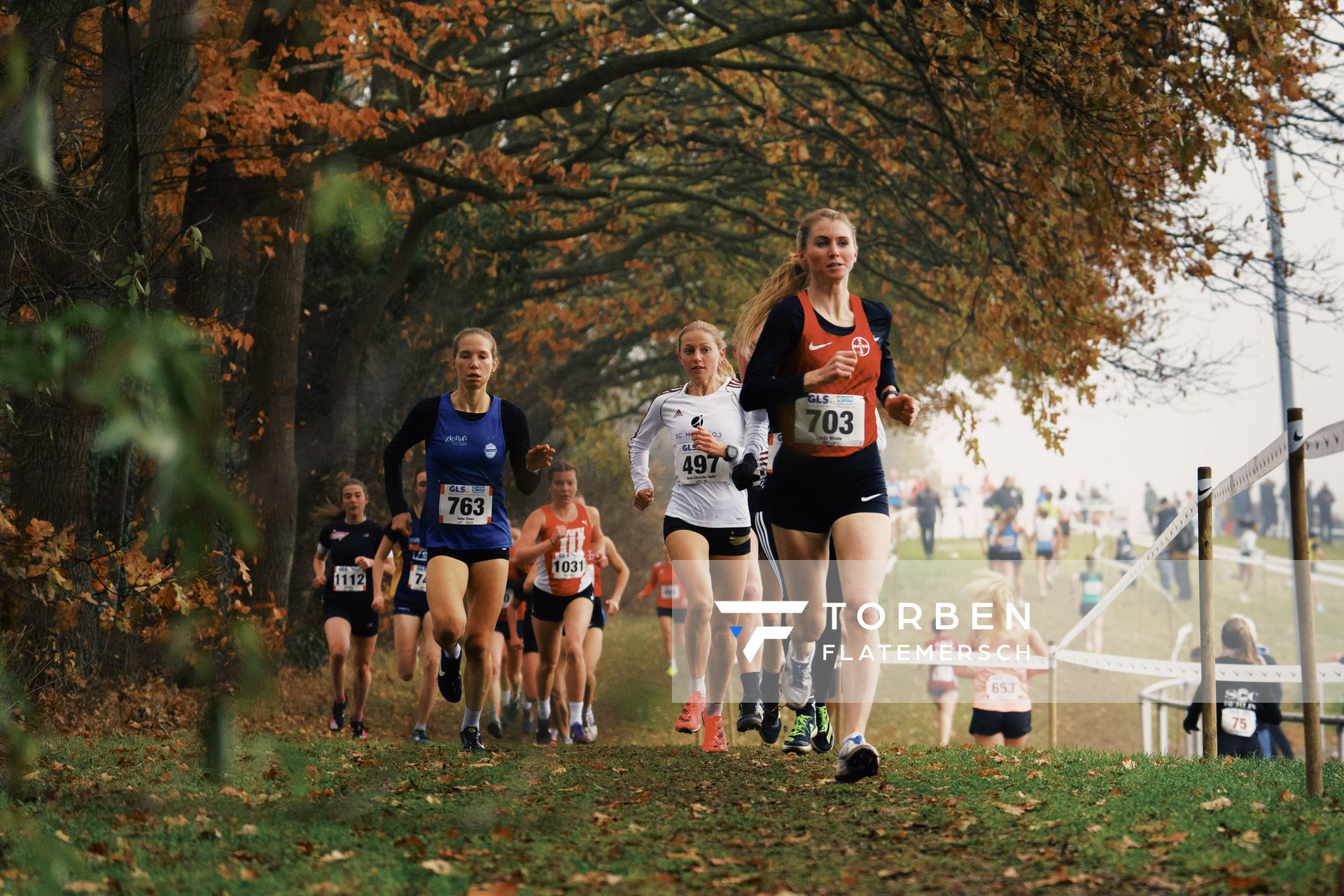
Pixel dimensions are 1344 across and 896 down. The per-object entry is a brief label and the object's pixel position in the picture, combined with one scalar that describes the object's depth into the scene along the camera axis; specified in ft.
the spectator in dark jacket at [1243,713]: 68.33
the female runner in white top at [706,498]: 55.72
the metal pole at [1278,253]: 100.40
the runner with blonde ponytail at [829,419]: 42.93
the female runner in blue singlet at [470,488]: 54.85
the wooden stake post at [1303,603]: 37.19
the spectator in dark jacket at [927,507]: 230.07
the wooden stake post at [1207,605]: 49.93
